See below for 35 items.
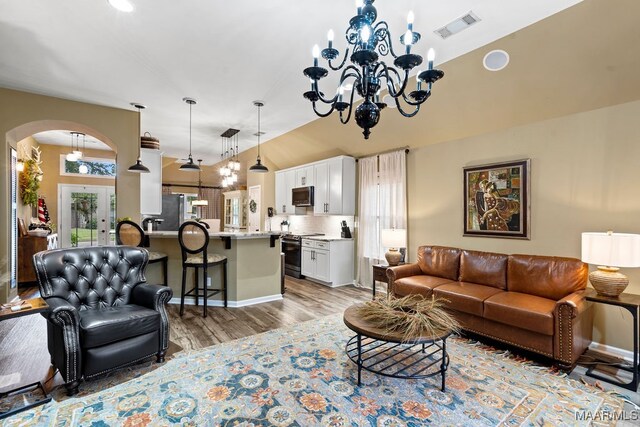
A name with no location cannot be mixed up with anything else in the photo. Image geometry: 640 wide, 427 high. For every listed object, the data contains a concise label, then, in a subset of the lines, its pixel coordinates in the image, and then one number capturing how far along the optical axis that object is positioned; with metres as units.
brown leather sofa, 2.72
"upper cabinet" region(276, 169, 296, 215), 7.37
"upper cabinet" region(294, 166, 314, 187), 6.70
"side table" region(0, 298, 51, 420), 2.10
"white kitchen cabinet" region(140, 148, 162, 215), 5.25
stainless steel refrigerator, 8.96
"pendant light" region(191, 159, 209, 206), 10.76
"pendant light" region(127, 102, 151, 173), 4.48
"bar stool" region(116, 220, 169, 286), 4.17
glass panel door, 7.59
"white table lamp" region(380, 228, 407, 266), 4.66
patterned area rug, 2.07
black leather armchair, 2.35
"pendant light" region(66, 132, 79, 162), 6.68
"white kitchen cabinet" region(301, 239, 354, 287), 5.77
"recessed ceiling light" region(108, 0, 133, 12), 2.43
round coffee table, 2.27
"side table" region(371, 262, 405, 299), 4.57
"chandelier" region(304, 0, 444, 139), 1.85
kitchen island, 4.54
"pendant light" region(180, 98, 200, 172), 5.18
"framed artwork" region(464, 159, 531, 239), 3.74
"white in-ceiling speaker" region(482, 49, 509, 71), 3.07
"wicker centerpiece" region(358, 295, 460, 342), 2.29
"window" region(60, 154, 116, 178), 7.63
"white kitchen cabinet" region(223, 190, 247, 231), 10.13
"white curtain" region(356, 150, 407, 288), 5.18
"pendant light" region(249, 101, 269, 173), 5.21
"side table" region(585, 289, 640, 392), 2.46
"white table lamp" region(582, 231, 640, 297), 2.62
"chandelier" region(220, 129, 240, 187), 6.34
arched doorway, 6.29
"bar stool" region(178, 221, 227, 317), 4.04
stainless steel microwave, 6.63
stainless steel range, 6.54
